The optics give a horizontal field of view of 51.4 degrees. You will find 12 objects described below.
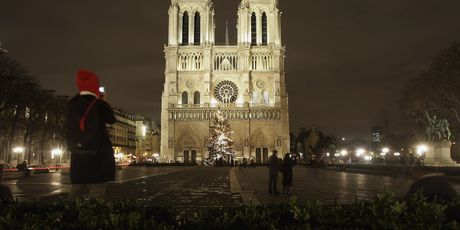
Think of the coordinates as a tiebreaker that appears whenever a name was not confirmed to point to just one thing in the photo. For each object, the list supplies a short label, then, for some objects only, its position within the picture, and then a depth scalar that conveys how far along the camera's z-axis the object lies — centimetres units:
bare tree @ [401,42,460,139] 3797
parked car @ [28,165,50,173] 3664
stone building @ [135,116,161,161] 12798
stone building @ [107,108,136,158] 10482
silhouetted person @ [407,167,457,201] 758
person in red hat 556
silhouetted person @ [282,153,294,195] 1584
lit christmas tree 7131
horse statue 4041
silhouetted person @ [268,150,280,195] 1598
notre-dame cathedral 8081
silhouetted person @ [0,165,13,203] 686
